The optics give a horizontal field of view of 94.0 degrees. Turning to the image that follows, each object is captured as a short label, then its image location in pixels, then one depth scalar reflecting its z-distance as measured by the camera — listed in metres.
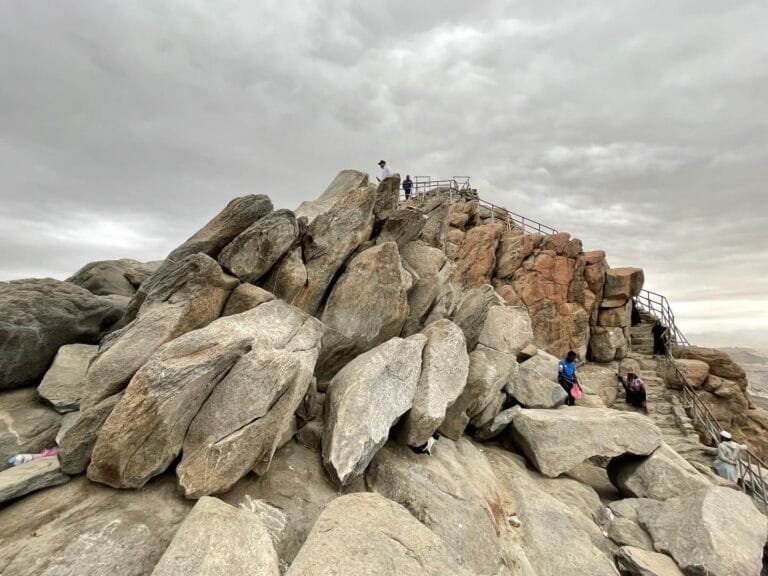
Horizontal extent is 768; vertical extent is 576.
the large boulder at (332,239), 12.50
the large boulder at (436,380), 10.36
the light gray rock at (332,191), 15.77
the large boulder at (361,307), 12.35
